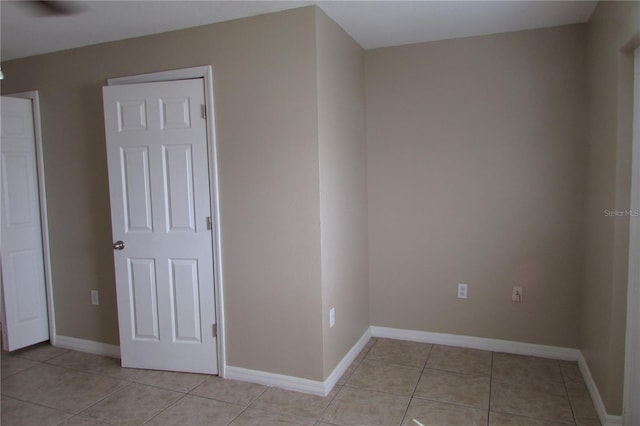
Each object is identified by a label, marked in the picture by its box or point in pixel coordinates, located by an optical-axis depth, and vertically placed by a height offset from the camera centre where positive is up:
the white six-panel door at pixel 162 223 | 2.84 -0.22
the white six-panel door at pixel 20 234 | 3.32 -0.30
